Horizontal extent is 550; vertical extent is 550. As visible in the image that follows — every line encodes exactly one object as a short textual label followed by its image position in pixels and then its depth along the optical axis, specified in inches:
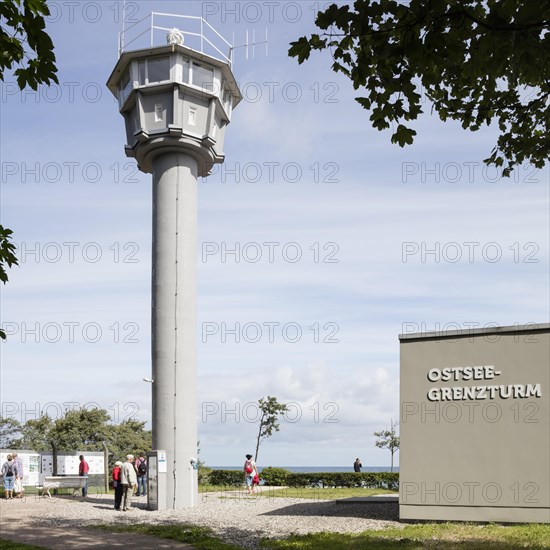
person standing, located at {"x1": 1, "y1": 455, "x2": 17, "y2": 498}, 1115.3
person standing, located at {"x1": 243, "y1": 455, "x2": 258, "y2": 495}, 1306.6
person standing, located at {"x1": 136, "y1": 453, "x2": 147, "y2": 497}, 1235.9
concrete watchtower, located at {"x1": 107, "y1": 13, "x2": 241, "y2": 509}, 1065.5
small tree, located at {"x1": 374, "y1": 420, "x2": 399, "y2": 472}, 2335.1
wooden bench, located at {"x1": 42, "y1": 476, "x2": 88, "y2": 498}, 1171.9
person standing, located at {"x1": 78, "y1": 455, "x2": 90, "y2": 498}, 1260.3
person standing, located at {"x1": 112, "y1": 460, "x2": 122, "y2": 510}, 997.8
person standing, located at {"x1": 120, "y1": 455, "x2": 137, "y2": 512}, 982.4
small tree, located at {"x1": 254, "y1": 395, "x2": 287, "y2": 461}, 1990.7
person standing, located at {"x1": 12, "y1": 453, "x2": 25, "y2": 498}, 1149.4
